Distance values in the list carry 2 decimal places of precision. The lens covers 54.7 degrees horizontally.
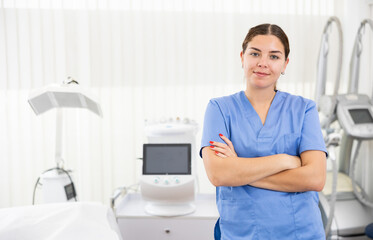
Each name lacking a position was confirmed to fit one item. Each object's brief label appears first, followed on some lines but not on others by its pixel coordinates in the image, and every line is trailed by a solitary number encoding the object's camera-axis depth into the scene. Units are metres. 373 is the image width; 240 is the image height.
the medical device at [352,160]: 2.38
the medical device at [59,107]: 1.93
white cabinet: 1.84
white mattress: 1.33
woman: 1.15
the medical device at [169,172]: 1.85
